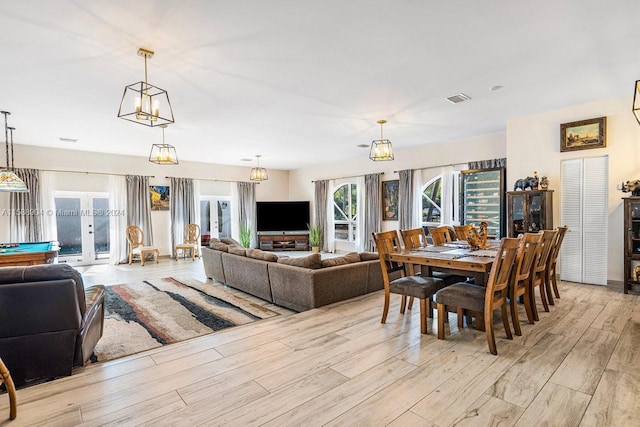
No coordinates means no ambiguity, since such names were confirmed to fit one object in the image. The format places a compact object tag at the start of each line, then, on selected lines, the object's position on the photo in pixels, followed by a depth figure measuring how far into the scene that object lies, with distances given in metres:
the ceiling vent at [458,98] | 4.38
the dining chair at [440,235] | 4.43
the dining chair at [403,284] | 3.18
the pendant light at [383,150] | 5.10
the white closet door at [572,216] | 4.94
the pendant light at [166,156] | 5.02
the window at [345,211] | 9.59
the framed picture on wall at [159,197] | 8.78
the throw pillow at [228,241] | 5.99
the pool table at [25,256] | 4.33
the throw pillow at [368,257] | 4.61
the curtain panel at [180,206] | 8.95
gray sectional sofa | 3.98
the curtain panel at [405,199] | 7.78
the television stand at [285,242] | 10.45
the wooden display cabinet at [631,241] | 4.33
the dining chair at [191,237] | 8.93
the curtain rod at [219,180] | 9.60
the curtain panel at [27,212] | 6.83
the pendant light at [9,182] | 4.91
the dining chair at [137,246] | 7.88
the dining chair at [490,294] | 2.72
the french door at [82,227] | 7.63
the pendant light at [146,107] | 2.83
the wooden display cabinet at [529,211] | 4.98
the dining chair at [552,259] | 3.85
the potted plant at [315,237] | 10.23
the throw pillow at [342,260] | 4.16
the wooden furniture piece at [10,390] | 1.85
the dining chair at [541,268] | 3.38
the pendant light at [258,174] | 8.62
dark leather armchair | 2.23
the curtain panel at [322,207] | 10.24
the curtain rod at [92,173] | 7.32
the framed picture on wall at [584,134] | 4.69
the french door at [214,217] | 9.77
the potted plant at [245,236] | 10.19
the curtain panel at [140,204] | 8.27
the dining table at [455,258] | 2.91
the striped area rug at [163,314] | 3.15
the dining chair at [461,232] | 4.99
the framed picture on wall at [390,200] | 8.34
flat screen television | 10.55
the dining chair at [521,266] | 2.99
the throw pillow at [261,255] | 4.53
